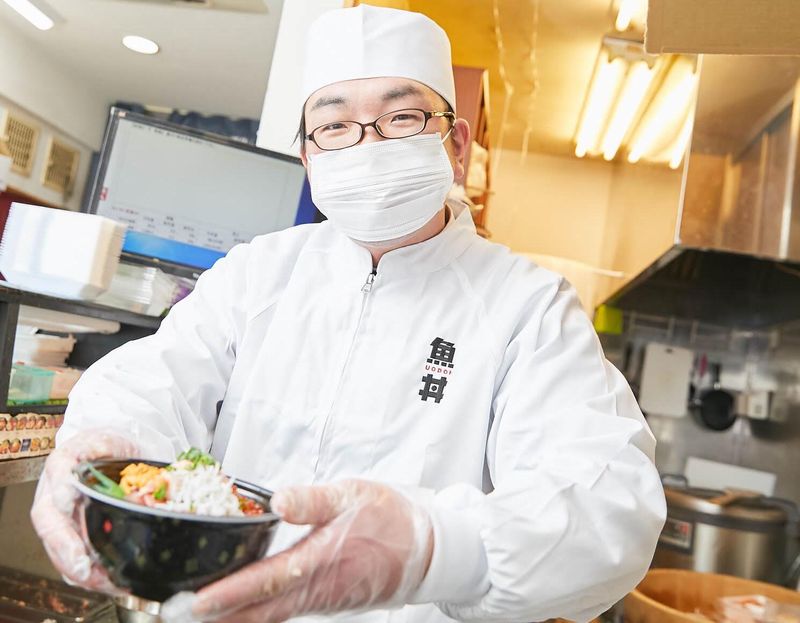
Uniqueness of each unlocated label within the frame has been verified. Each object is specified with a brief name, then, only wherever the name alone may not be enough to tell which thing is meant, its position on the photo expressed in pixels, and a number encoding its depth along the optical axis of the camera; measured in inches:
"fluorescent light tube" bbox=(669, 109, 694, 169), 81.8
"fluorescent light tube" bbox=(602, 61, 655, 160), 111.3
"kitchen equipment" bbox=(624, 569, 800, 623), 75.0
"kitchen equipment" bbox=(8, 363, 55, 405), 54.5
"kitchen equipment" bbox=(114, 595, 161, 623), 27.9
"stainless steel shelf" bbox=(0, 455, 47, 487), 50.0
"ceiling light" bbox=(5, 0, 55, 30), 170.2
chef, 29.6
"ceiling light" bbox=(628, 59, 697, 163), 86.8
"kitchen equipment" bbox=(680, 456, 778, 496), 128.3
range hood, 79.0
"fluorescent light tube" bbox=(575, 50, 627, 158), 116.6
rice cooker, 94.2
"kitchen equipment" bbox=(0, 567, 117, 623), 54.9
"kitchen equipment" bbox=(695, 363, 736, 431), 135.3
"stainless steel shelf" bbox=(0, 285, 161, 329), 50.0
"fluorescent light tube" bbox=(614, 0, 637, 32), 105.8
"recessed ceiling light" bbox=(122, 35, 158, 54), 186.4
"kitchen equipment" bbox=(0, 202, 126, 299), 59.8
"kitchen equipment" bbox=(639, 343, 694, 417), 140.9
